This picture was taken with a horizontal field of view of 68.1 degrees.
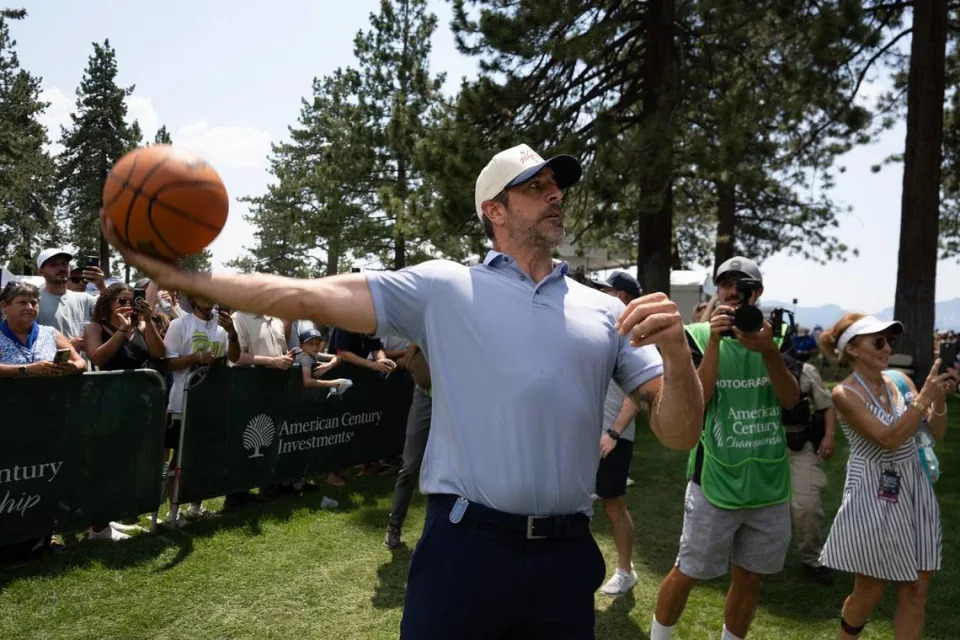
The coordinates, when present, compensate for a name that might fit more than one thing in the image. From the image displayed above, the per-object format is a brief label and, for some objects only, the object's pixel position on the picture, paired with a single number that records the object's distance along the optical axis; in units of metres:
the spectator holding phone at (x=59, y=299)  6.90
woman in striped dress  3.87
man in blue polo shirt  2.13
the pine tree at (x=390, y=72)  27.12
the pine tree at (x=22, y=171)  32.31
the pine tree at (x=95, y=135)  43.97
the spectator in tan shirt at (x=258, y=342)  7.07
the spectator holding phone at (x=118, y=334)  6.21
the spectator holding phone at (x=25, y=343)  5.18
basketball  2.01
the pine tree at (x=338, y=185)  27.98
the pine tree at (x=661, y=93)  11.29
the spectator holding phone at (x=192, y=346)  6.43
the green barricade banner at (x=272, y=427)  6.39
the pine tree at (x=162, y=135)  49.62
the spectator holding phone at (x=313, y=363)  7.55
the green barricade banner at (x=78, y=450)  4.98
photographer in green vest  3.92
